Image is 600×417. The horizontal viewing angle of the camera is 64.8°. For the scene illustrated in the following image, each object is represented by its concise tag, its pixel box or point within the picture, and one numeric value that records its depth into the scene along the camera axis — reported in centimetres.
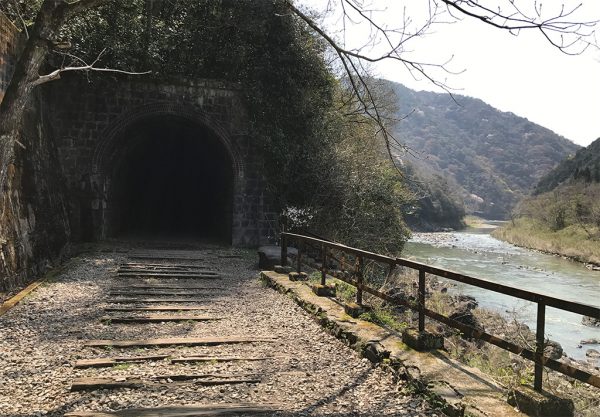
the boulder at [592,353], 1154
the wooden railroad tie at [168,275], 998
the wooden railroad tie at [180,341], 541
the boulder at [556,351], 924
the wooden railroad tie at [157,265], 1084
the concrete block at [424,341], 489
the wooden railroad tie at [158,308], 718
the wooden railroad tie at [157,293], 824
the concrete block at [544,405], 335
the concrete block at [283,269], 993
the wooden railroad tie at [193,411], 358
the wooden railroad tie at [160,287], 877
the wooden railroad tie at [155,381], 414
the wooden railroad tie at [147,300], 772
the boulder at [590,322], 1450
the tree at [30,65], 390
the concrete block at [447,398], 358
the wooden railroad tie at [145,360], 471
